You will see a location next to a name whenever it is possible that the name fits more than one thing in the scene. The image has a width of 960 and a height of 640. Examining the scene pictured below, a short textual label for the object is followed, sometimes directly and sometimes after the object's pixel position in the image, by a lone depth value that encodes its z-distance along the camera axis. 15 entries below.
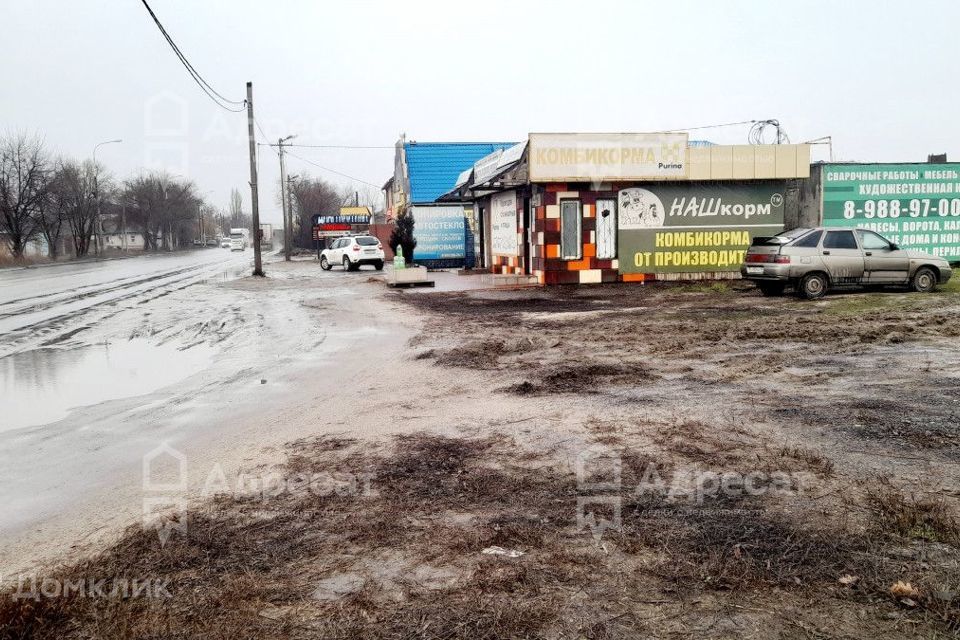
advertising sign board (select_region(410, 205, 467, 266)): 34.12
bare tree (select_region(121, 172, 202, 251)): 87.44
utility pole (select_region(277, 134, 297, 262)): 49.67
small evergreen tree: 31.44
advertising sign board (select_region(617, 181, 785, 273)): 22.31
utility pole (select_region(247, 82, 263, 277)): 29.80
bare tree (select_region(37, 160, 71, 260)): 55.15
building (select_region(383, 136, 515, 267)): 34.19
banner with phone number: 22.80
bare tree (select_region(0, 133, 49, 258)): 50.81
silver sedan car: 16.17
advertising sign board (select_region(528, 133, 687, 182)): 21.00
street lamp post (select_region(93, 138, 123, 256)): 58.44
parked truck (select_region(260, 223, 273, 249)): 91.97
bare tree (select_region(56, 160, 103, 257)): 60.22
